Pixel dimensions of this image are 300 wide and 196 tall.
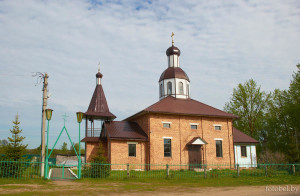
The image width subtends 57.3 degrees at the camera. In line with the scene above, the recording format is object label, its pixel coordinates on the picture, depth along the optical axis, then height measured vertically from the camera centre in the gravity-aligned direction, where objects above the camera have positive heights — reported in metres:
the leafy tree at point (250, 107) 37.84 +4.59
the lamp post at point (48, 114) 15.15 +1.50
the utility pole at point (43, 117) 14.84 +1.36
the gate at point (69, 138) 14.20 +0.15
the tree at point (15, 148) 15.34 -0.35
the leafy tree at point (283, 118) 33.94 +2.86
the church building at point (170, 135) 22.66 +0.45
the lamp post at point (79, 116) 15.40 +1.41
